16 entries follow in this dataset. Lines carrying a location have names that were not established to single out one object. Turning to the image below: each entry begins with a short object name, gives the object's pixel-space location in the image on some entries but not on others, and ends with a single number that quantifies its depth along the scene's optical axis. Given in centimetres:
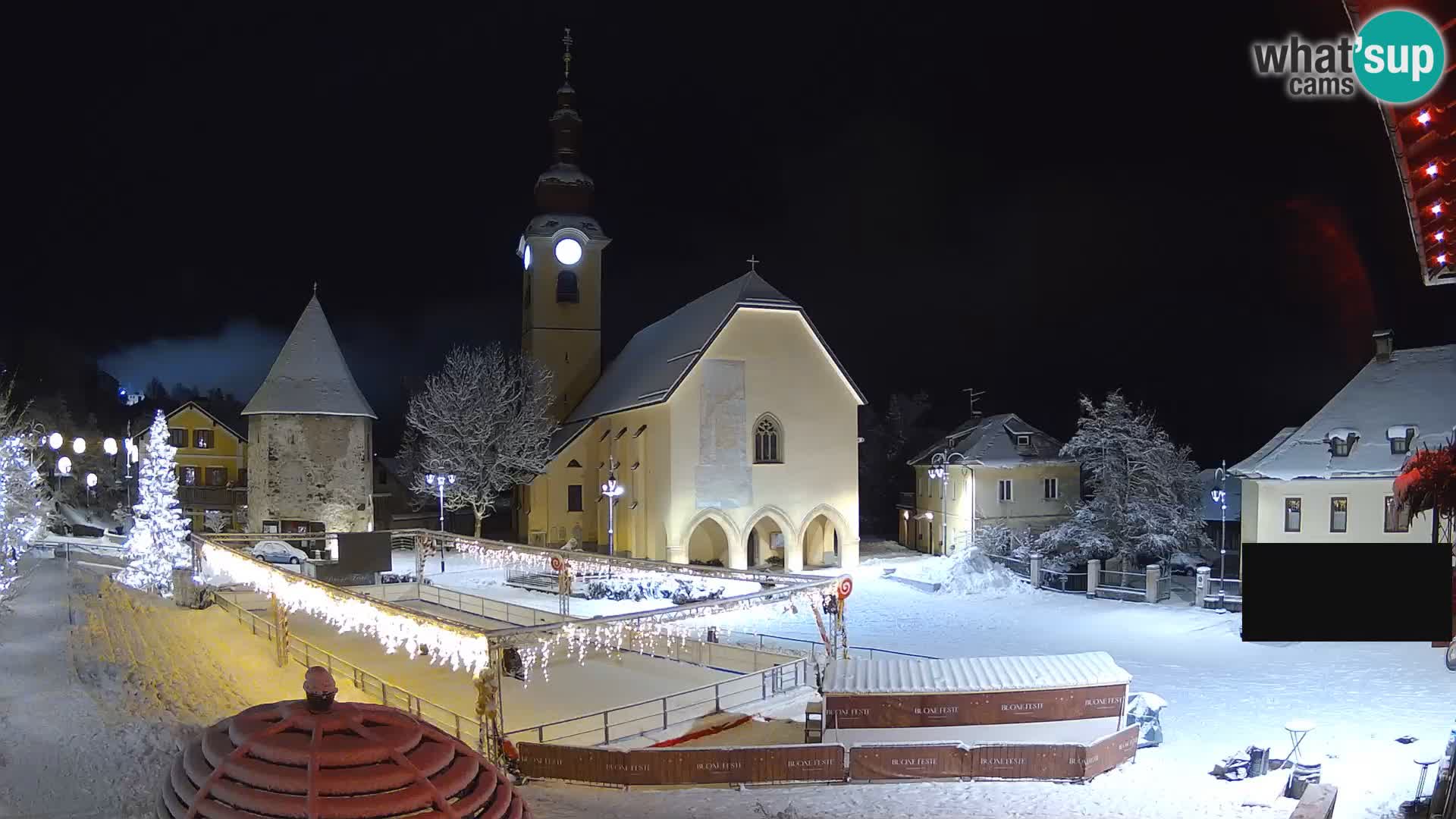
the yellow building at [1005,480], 4016
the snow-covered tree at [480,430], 4228
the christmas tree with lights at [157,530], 2747
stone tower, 3853
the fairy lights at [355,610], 1409
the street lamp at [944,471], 4156
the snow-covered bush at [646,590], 3116
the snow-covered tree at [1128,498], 3167
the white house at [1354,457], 2642
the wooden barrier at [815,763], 1371
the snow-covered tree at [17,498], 2094
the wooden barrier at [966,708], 1474
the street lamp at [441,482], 3927
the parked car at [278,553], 3322
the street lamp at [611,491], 3472
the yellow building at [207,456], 5200
